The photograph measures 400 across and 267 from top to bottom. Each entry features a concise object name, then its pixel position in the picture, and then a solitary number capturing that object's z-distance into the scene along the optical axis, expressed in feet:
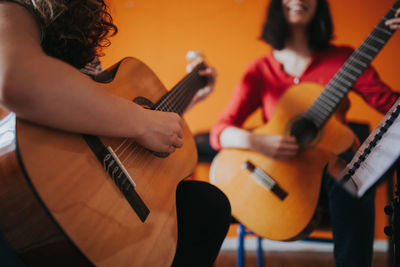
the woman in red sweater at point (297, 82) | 3.10
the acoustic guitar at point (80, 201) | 1.44
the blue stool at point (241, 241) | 4.55
